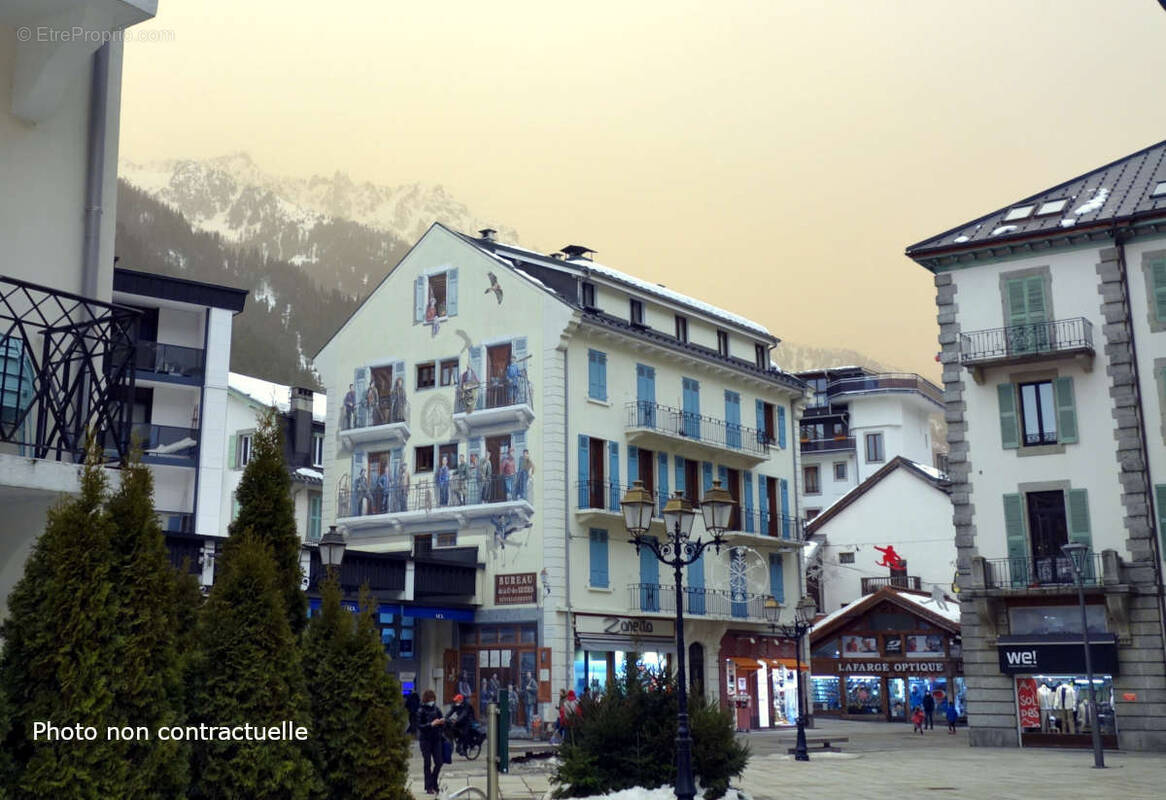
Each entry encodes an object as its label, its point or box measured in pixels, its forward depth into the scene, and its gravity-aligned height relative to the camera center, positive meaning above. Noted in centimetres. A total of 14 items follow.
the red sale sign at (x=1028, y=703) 3216 -95
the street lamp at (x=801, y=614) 3259 +138
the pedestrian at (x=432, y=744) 2059 -124
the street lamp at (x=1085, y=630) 2564 +74
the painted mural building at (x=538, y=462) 3847 +681
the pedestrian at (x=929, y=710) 4569 -158
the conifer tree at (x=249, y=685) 825 -10
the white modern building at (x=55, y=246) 735 +282
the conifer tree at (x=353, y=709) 933 -30
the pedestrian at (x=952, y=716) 4256 -168
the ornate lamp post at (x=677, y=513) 1836 +226
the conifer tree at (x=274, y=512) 967 +122
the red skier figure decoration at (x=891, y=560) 6128 +515
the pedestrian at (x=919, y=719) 4325 -180
